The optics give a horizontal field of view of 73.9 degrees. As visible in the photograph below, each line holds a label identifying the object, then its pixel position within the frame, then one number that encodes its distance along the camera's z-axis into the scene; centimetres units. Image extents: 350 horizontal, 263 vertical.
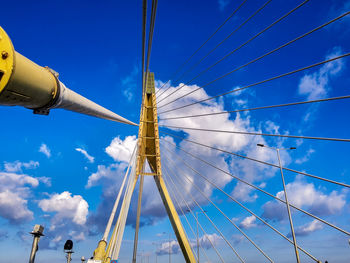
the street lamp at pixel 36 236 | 638
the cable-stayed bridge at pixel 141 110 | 193
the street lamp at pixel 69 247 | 785
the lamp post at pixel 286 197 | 1398
